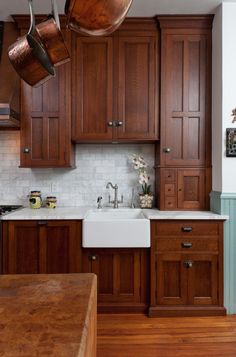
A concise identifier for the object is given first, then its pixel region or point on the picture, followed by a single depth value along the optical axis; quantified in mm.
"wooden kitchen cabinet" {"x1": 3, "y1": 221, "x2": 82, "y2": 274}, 2736
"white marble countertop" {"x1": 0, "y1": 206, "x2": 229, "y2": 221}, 2717
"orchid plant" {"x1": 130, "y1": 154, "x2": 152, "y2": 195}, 3236
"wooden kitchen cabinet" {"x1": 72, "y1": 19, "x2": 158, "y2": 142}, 3020
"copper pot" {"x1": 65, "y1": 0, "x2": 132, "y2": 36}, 1103
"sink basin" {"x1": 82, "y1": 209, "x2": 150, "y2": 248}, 2699
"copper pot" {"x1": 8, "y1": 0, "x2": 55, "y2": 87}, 1343
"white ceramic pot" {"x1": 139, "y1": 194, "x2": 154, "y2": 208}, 3215
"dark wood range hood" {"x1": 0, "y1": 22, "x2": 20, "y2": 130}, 2711
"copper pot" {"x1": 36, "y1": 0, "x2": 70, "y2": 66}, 1437
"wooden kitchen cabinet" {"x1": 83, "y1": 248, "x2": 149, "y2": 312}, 2785
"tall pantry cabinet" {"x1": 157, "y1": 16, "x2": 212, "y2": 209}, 2994
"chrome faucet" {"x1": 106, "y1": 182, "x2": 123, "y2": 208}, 3260
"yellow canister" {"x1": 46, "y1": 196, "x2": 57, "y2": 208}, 3211
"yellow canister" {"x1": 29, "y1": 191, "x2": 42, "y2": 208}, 3152
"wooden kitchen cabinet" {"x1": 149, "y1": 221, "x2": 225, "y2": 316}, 2752
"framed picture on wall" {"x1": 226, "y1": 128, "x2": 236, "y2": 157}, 2783
